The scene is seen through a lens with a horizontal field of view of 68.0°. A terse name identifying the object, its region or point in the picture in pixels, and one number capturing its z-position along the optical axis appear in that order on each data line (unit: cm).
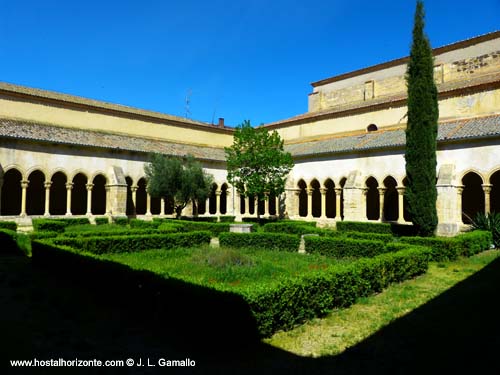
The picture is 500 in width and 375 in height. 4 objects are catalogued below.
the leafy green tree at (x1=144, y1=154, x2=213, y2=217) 2091
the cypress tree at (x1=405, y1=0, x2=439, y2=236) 1491
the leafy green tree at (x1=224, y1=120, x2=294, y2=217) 2188
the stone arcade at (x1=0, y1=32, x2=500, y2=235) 1838
